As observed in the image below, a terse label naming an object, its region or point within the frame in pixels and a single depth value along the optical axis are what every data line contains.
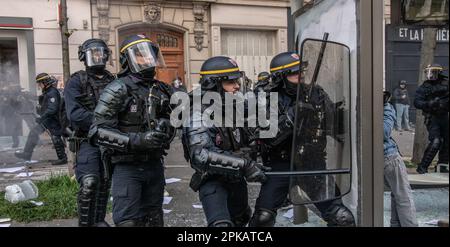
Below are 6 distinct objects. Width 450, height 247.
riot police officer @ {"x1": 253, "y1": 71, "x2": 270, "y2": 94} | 3.29
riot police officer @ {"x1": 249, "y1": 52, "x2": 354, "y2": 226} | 2.99
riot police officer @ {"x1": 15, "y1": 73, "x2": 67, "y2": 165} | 5.99
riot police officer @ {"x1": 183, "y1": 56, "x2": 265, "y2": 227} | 2.50
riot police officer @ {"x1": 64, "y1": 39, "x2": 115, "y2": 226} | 3.50
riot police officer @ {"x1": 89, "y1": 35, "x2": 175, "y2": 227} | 2.75
